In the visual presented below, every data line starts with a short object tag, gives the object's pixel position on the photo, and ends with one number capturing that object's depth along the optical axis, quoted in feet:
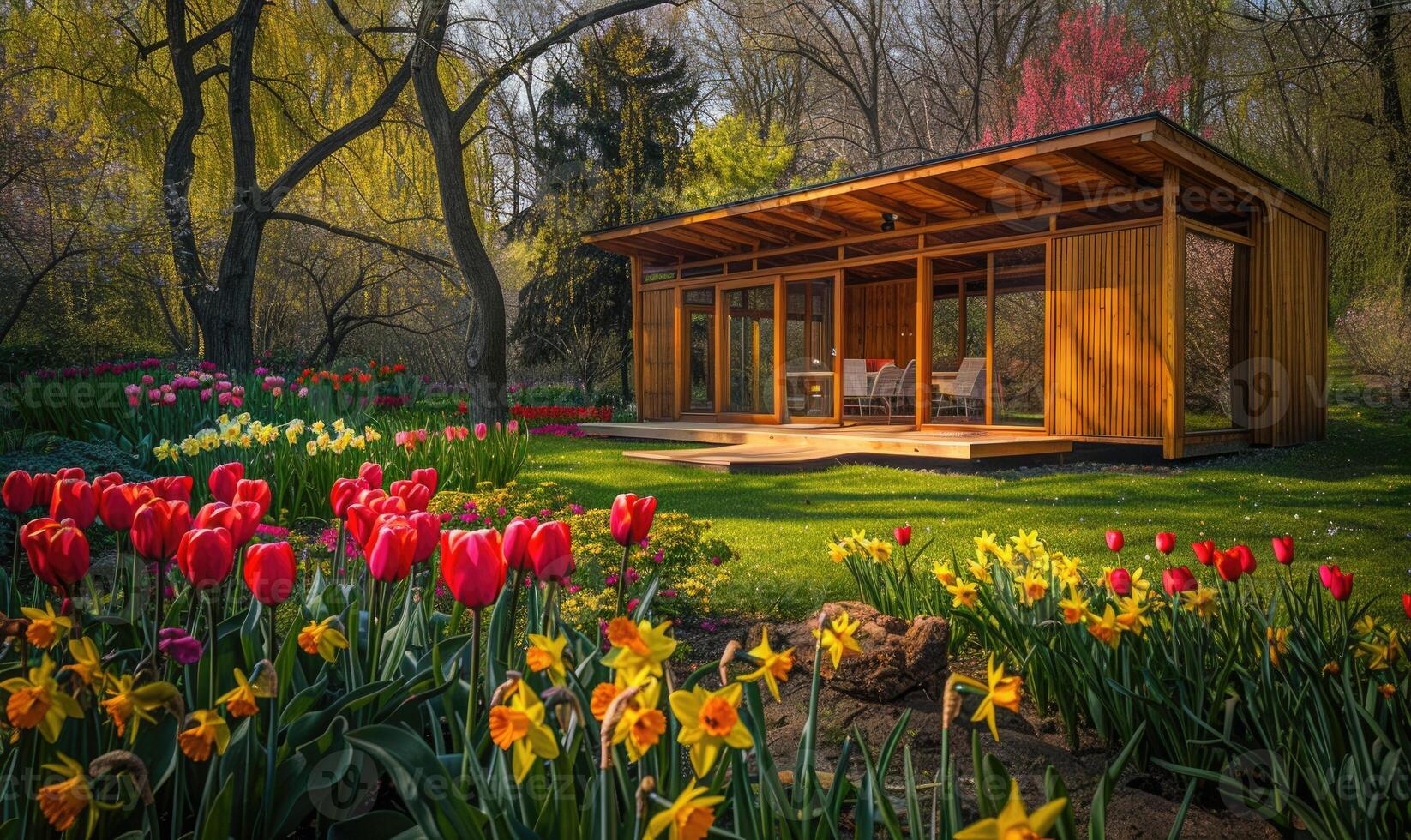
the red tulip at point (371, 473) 6.49
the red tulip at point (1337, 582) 6.32
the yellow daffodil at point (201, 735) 3.17
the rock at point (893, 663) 7.43
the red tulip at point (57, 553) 4.23
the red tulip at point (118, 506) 5.00
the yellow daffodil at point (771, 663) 3.36
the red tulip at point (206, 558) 4.01
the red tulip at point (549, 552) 4.00
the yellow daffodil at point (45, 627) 3.78
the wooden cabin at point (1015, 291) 29.43
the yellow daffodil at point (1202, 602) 6.51
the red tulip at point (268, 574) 4.09
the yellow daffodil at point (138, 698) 3.30
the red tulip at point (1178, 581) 6.34
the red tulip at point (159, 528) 4.36
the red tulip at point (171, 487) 5.60
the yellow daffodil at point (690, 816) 2.45
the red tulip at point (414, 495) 5.84
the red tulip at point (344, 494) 5.79
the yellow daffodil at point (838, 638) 3.90
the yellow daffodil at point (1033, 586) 7.15
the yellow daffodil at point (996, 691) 3.18
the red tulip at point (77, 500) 5.02
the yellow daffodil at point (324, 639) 4.13
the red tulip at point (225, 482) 5.90
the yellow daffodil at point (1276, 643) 6.32
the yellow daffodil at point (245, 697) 3.39
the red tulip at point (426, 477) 6.34
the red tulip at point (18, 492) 5.47
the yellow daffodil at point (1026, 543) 7.93
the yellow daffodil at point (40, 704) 3.10
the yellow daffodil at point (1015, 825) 2.29
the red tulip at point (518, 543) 4.02
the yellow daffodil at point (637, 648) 2.76
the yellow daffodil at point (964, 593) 7.33
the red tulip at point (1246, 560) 6.53
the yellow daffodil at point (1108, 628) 5.87
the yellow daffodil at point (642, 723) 2.56
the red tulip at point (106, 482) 5.31
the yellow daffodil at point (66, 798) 3.00
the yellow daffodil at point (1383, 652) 5.82
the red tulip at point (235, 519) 4.69
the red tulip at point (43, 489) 5.74
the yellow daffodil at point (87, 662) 3.48
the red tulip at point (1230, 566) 6.48
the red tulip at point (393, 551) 4.31
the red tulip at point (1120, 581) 6.48
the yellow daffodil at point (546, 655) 3.08
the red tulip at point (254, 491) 5.56
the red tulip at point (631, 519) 4.75
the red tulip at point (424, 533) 4.56
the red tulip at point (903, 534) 8.61
